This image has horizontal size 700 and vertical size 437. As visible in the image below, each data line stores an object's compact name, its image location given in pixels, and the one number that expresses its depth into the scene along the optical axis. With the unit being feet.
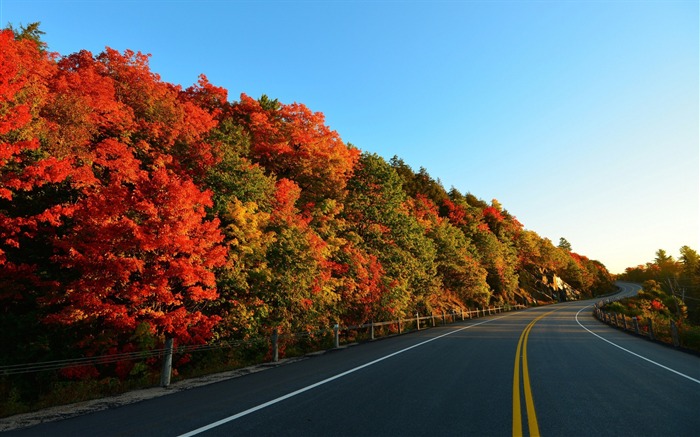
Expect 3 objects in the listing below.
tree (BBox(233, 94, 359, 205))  94.58
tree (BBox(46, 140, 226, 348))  39.40
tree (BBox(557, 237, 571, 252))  517.47
